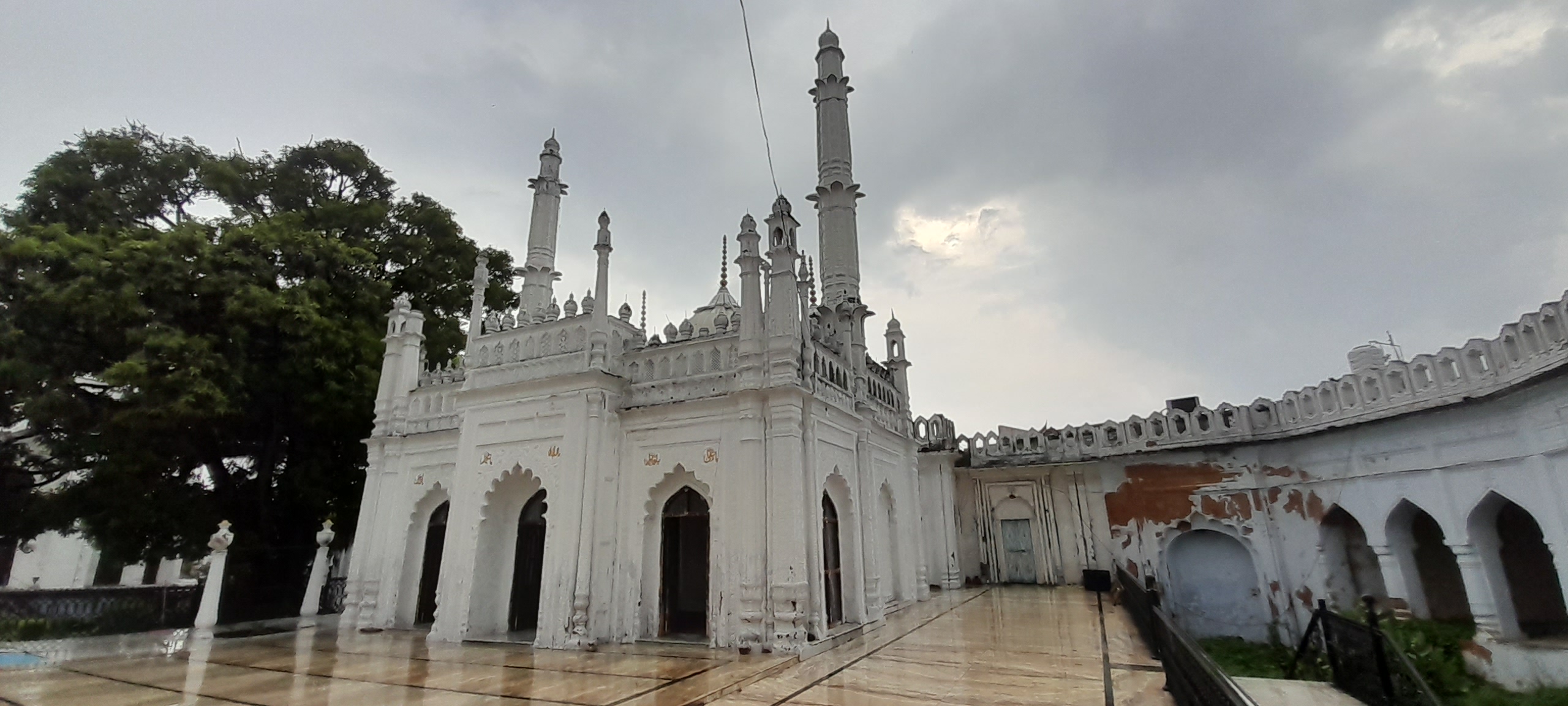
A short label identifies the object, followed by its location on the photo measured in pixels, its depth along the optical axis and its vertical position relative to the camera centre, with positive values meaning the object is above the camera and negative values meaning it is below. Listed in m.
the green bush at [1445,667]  8.27 -1.78
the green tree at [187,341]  12.25 +4.21
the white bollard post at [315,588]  13.62 -0.63
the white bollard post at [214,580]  11.77 -0.39
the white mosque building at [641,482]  9.38 +1.04
